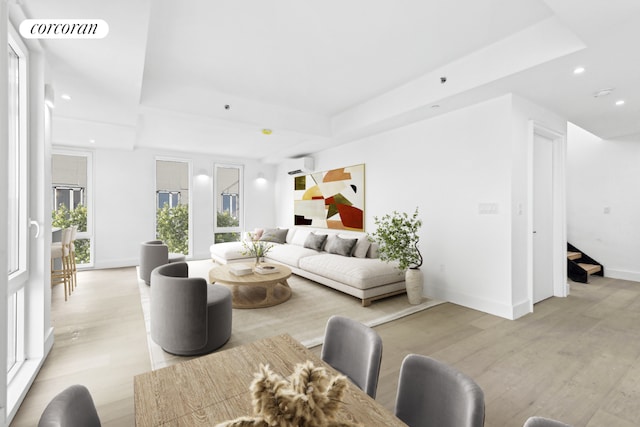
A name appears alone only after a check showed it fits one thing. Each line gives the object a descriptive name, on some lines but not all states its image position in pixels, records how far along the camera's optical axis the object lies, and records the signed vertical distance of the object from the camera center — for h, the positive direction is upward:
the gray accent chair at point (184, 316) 2.41 -0.86
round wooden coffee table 3.66 -0.90
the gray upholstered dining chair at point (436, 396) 0.95 -0.65
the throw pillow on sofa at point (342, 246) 4.95 -0.57
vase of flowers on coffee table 4.43 -0.65
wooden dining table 0.90 -0.62
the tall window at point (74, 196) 5.76 +0.35
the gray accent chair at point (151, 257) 4.66 -0.69
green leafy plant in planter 3.81 -0.53
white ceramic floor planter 3.80 -0.93
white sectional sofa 3.85 -0.74
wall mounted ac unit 6.65 +1.09
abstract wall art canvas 5.50 +0.29
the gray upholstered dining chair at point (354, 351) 1.26 -0.64
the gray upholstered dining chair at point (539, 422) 0.78 -0.56
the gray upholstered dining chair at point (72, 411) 0.75 -0.55
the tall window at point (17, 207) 2.17 +0.05
